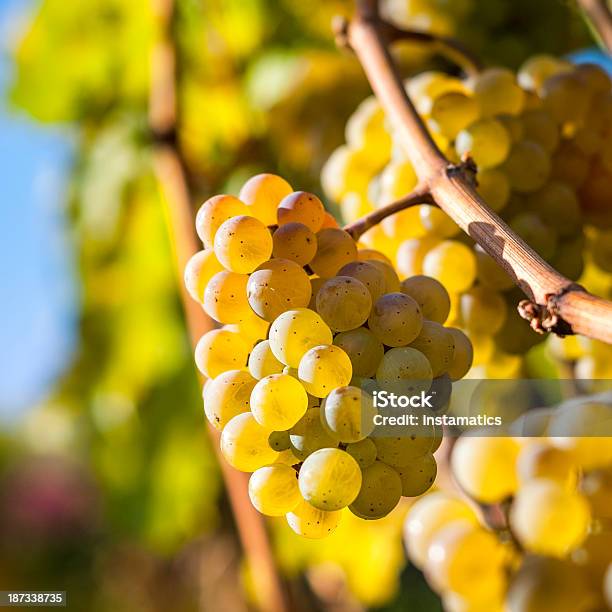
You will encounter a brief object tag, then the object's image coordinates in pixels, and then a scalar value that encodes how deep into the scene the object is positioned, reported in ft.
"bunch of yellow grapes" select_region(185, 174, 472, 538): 1.24
